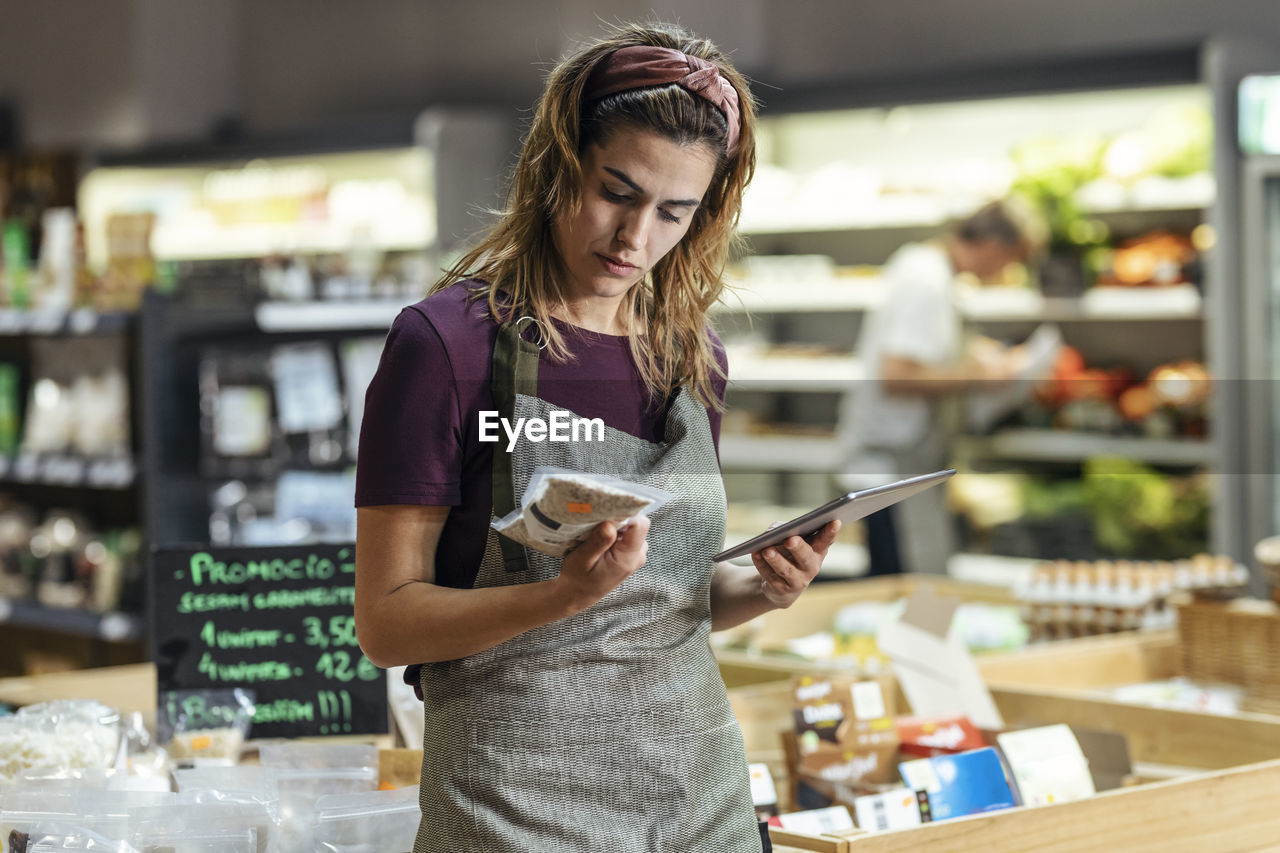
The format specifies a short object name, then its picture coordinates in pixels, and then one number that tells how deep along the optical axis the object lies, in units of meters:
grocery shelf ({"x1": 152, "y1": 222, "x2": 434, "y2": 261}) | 6.62
